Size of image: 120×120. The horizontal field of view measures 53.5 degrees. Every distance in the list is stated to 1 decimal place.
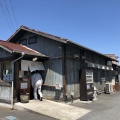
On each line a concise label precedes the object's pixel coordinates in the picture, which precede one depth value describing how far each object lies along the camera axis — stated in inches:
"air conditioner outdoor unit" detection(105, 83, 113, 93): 433.5
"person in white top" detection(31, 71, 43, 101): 278.9
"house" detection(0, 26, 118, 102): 258.8
